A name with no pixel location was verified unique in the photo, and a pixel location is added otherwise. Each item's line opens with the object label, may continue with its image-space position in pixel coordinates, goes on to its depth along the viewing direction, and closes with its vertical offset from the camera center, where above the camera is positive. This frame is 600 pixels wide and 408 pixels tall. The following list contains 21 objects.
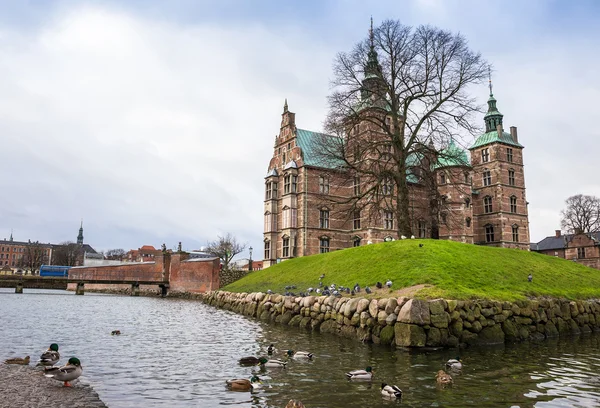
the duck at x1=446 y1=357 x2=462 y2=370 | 11.54 -2.10
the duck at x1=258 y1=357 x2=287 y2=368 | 11.73 -2.15
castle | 49.47 +9.12
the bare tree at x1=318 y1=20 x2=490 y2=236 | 31.09 +12.99
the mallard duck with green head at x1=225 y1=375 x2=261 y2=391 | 9.52 -2.21
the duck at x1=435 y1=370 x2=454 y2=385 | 9.93 -2.12
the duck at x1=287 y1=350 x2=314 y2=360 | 12.86 -2.12
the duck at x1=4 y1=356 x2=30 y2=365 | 11.69 -2.12
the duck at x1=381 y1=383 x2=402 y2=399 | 8.83 -2.15
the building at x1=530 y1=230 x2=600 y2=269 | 67.31 +5.38
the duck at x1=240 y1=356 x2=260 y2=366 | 12.30 -2.18
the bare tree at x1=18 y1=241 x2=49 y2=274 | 119.92 +6.00
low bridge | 59.00 -0.02
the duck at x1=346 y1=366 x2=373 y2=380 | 10.25 -2.11
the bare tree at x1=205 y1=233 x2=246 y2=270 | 89.19 +6.54
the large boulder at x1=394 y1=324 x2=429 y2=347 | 14.59 -1.75
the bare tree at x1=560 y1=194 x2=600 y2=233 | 73.44 +11.41
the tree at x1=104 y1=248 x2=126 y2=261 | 158.31 +9.75
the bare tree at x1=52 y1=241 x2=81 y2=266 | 125.44 +6.88
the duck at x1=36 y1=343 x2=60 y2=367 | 11.38 -2.01
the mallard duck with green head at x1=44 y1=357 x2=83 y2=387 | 9.48 -1.96
